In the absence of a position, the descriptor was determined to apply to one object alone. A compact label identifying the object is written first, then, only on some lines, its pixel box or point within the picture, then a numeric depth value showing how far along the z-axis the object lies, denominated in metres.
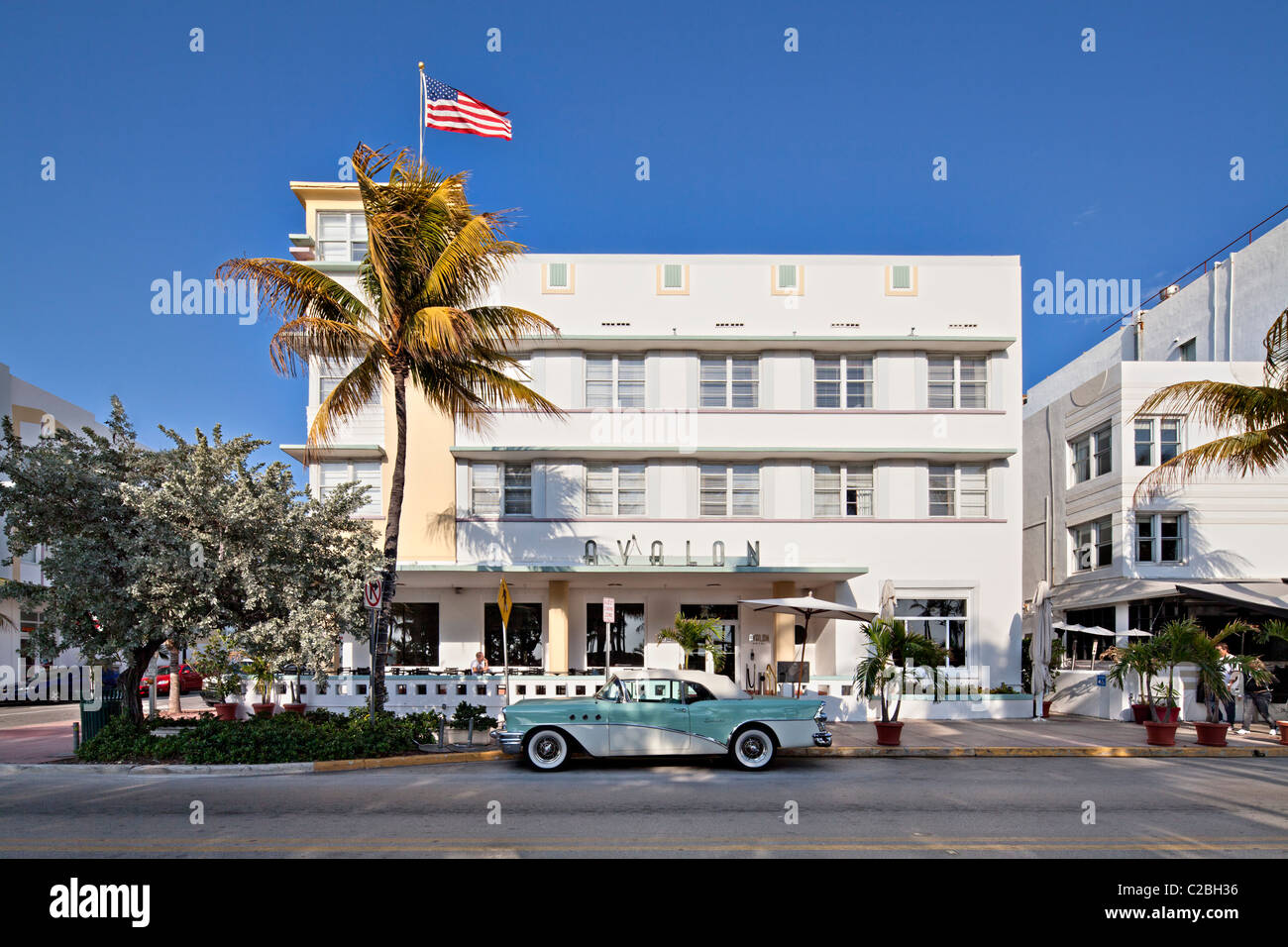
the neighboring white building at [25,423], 34.44
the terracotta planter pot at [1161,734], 15.87
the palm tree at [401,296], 15.50
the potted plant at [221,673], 19.36
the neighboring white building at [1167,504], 24.62
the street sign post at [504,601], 16.24
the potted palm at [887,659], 15.58
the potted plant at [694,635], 21.62
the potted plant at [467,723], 16.70
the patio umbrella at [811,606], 19.34
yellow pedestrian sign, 16.30
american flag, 21.31
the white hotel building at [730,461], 23.62
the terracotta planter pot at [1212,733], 15.81
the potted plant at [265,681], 18.29
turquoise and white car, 12.99
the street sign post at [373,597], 14.40
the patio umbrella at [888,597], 20.54
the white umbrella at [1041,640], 20.23
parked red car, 32.75
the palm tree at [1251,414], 15.13
